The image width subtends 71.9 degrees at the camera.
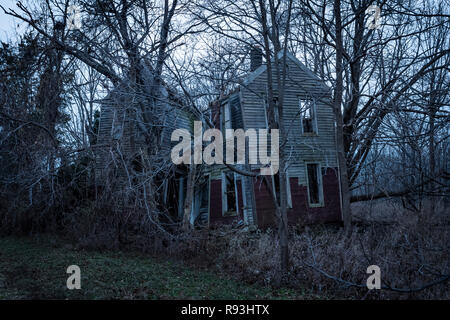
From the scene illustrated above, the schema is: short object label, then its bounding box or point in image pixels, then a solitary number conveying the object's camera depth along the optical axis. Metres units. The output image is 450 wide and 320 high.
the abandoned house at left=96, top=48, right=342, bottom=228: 13.25
